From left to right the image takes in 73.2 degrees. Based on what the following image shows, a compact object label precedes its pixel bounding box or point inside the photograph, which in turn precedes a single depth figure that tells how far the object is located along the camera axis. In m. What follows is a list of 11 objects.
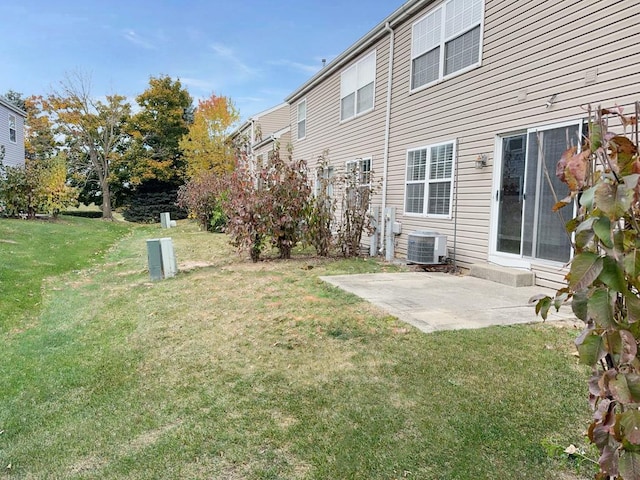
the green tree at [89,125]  24.75
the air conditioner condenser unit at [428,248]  7.54
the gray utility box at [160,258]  6.98
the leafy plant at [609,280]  1.08
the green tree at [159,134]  27.23
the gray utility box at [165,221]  20.08
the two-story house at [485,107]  5.38
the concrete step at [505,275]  6.04
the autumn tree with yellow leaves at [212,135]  24.75
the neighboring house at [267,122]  21.22
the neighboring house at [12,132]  20.83
